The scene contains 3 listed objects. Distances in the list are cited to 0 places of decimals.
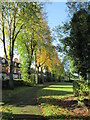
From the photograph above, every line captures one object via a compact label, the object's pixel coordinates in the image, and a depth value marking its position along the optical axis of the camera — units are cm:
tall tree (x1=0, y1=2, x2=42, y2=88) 1585
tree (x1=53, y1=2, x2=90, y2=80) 801
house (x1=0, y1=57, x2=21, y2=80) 5080
